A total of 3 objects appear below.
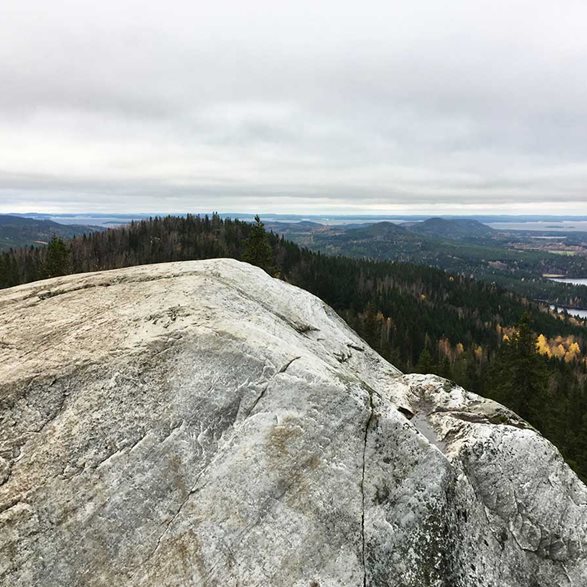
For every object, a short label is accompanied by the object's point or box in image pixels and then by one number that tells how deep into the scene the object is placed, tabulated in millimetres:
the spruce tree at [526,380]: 47469
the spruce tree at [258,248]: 71125
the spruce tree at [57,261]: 75750
